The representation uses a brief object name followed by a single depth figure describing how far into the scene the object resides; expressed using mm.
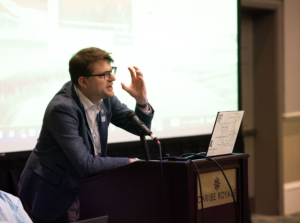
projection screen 4476
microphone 3628
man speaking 3750
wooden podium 3511
